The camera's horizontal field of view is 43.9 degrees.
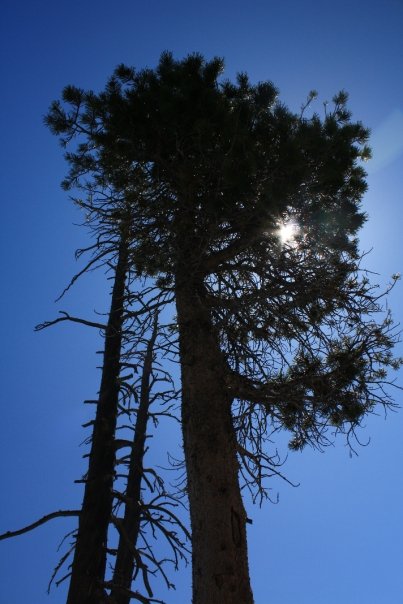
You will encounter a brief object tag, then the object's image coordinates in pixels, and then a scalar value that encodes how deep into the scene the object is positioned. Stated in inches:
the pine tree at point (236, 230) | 204.8
